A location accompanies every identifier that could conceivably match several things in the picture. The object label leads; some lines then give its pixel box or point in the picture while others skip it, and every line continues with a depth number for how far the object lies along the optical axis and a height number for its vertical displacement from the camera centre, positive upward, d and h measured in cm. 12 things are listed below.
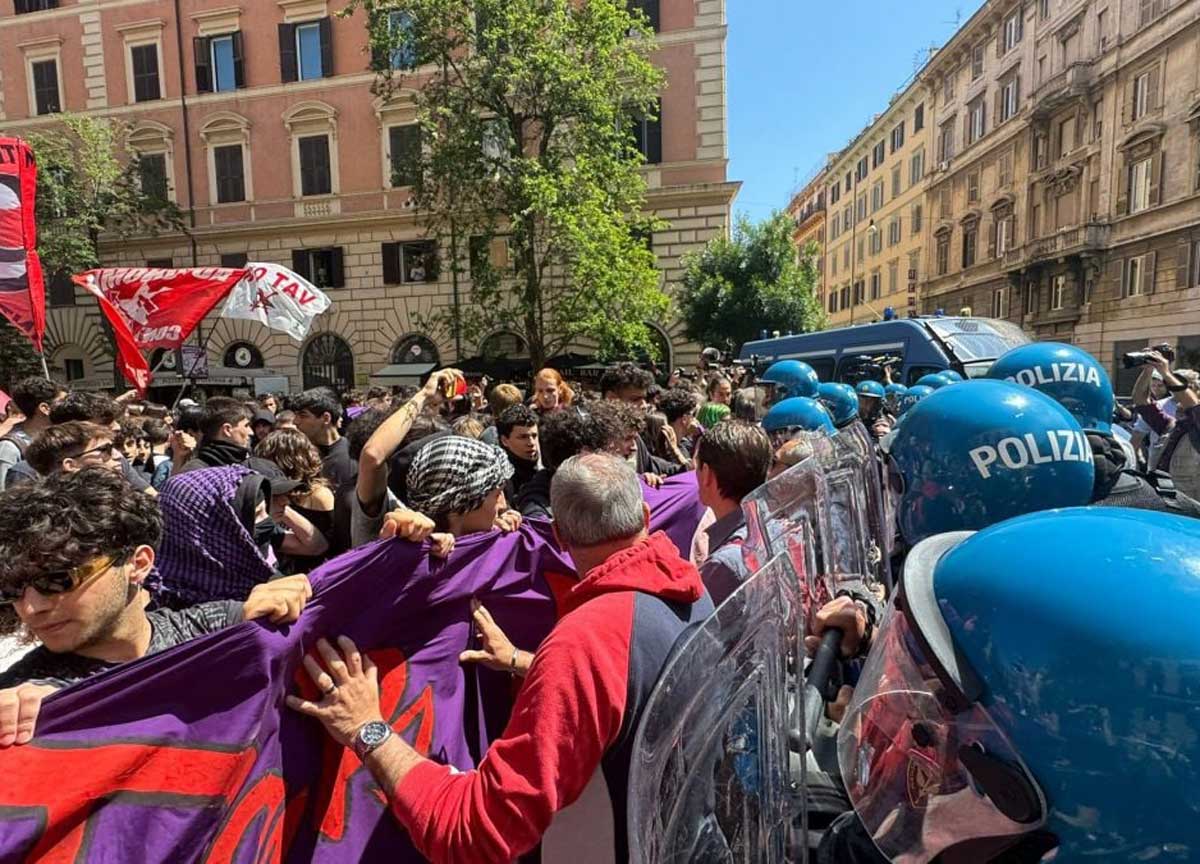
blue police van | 1053 -15
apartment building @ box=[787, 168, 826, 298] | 6438 +1138
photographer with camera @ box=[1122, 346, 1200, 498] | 547 -72
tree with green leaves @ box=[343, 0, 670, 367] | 1581 +460
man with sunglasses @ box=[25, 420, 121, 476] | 329 -44
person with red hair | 544 -37
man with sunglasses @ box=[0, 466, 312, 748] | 145 -48
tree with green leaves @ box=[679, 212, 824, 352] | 2052 +146
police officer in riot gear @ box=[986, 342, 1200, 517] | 241 -32
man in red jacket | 129 -73
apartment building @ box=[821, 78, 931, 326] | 4466 +863
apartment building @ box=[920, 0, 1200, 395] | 2505 +674
